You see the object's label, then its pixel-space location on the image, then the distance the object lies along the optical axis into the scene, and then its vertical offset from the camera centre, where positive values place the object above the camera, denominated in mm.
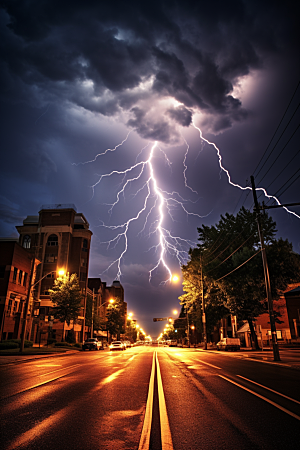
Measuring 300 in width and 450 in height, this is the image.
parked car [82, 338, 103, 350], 41812 -918
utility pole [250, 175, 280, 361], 18562 +2337
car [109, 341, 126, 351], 42572 -1169
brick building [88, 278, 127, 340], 80469 +11986
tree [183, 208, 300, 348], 29828 +6719
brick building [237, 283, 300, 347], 47184 +2535
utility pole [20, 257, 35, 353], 25797 +316
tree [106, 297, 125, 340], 76562 +4155
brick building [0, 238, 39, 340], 36438 +5944
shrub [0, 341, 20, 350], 29047 -643
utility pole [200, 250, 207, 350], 36628 +2326
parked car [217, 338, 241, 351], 34438 -829
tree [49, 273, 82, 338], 44344 +5070
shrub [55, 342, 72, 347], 42750 -859
